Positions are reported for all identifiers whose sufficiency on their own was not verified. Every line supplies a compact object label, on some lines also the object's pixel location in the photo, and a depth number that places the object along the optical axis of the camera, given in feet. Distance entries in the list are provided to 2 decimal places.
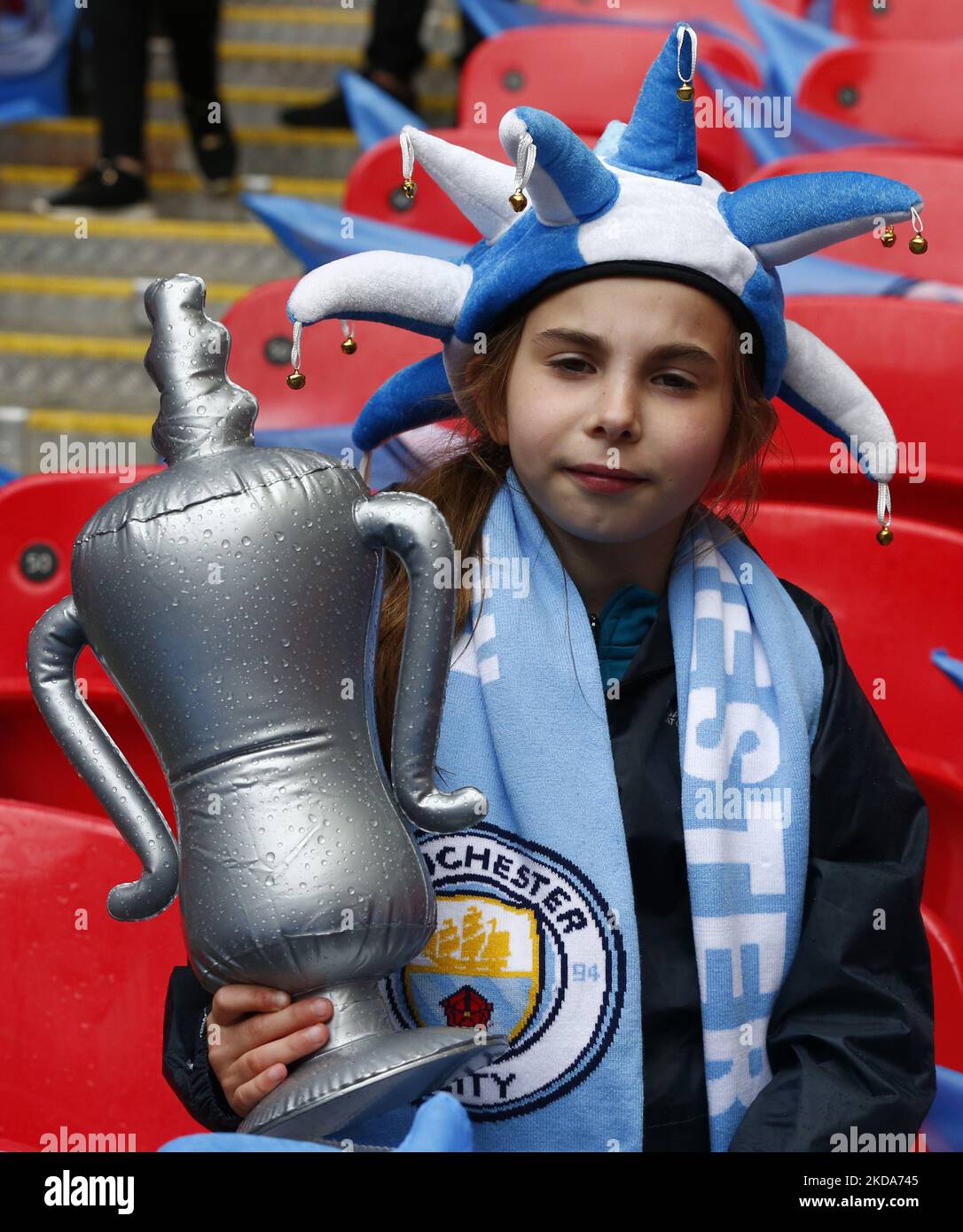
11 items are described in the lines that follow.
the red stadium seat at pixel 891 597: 5.34
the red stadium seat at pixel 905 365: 6.21
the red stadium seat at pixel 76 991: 4.35
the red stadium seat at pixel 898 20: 10.52
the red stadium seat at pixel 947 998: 4.62
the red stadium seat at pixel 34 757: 6.00
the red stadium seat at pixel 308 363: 6.95
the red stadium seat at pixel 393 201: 8.38
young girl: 3.30
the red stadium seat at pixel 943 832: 5.29
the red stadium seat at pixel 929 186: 7.08
